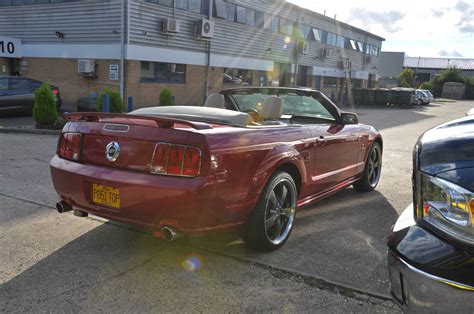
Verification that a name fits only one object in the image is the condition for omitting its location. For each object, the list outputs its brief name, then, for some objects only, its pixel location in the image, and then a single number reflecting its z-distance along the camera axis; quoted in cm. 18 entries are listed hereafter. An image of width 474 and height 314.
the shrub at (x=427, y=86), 6631
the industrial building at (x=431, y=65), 8819
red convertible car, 304
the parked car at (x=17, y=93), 1368
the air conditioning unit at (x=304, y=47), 3001
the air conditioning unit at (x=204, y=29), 2012
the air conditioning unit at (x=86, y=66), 1809
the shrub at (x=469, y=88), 6575
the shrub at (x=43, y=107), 1167
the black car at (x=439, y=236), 183
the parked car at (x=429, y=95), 4355
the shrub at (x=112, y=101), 1267
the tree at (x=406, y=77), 6398
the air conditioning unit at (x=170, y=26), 1844
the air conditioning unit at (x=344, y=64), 3769
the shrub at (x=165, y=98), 1615
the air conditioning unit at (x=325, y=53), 3374
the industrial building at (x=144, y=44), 1781
